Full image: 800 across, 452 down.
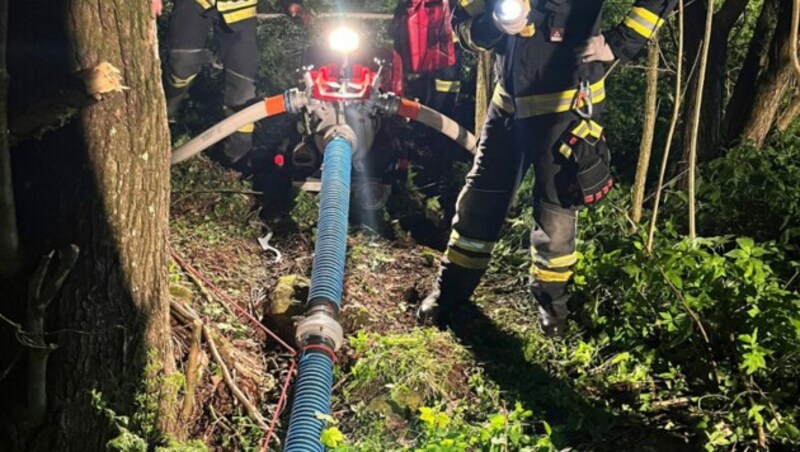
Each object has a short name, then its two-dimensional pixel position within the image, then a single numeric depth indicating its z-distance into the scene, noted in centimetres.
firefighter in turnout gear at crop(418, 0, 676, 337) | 335
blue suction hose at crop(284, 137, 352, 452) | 258
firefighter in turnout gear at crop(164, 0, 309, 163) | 491
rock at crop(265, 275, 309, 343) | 354
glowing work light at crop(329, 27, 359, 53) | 463
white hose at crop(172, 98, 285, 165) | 435
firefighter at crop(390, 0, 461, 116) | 530
